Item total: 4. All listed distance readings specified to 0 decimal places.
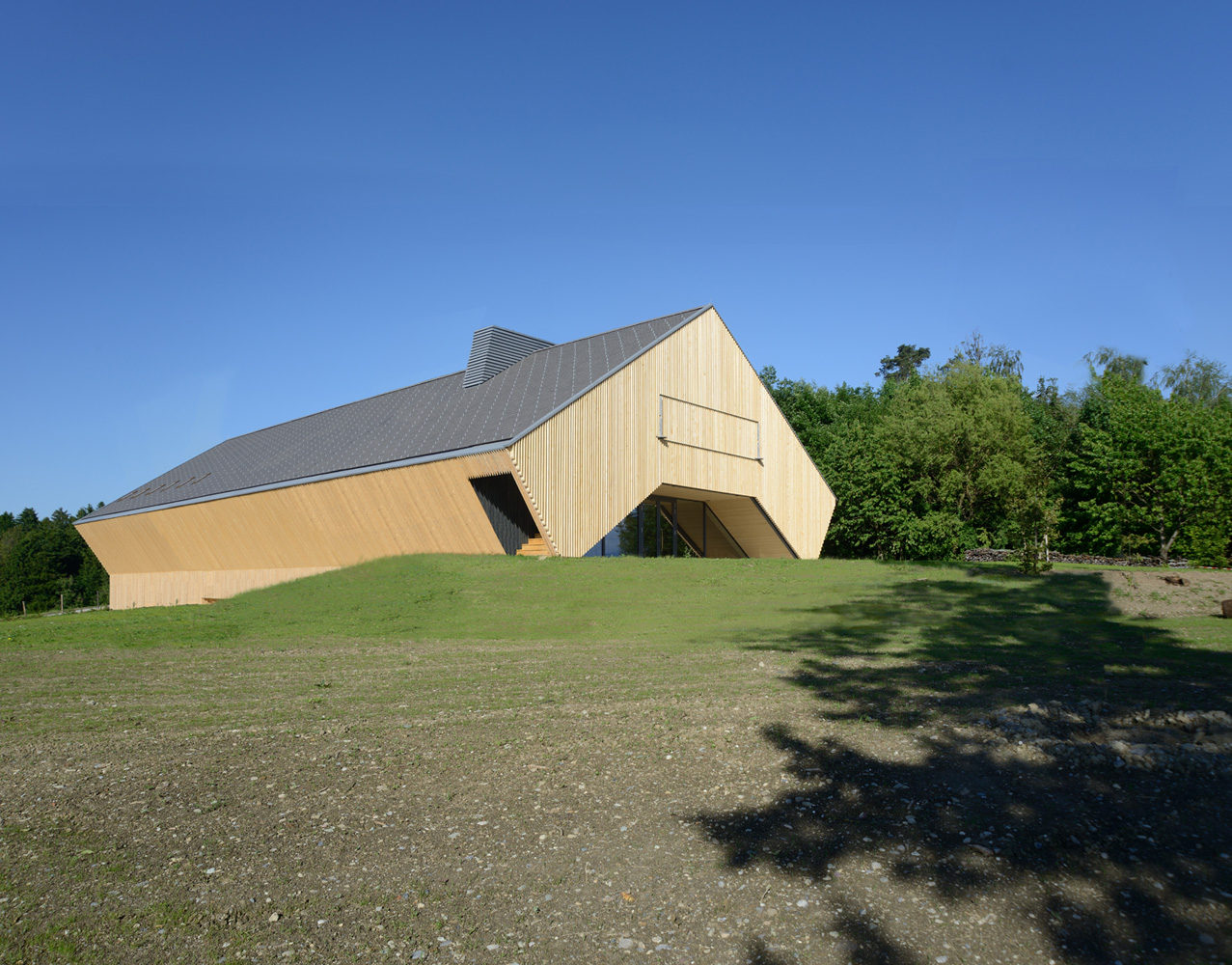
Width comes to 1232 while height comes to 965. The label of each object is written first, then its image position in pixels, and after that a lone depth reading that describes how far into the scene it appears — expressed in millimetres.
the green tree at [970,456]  40656
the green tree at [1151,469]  35438
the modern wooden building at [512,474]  22750
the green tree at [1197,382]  49281
